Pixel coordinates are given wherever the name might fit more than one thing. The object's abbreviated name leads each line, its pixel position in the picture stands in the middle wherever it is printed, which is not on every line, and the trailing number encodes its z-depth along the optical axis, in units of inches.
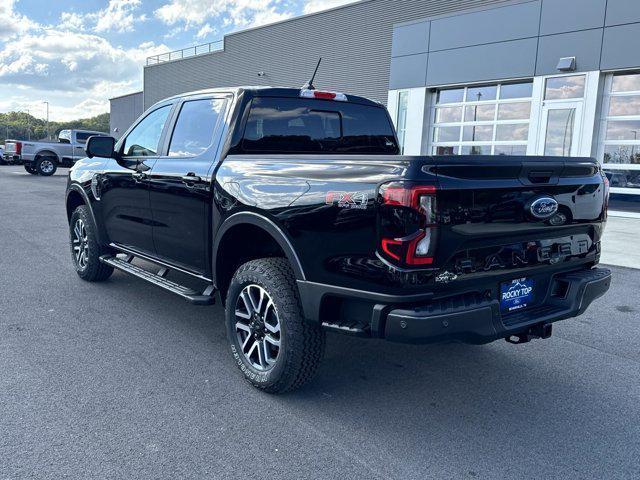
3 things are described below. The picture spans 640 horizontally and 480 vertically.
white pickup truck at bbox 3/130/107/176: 895.1
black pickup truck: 103.7
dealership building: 541.0
